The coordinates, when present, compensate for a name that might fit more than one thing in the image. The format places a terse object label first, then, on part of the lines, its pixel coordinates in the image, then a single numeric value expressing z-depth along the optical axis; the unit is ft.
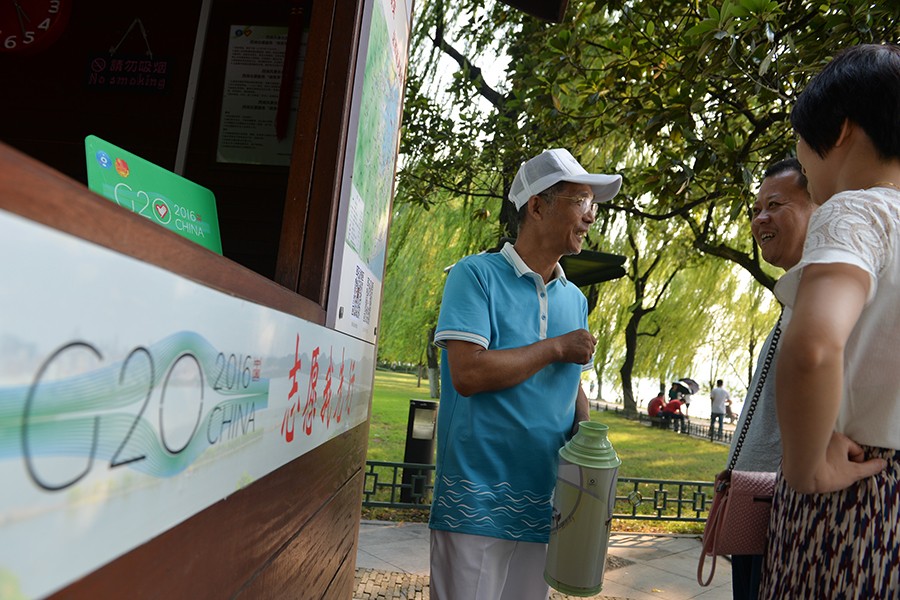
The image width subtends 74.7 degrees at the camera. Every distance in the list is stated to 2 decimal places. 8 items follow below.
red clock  7.67
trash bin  21.21
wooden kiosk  1.49
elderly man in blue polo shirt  6.08
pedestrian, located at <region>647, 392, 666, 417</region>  61.87
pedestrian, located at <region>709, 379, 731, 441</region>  58.08
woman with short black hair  3.27
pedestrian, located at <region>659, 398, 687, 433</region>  57.82
